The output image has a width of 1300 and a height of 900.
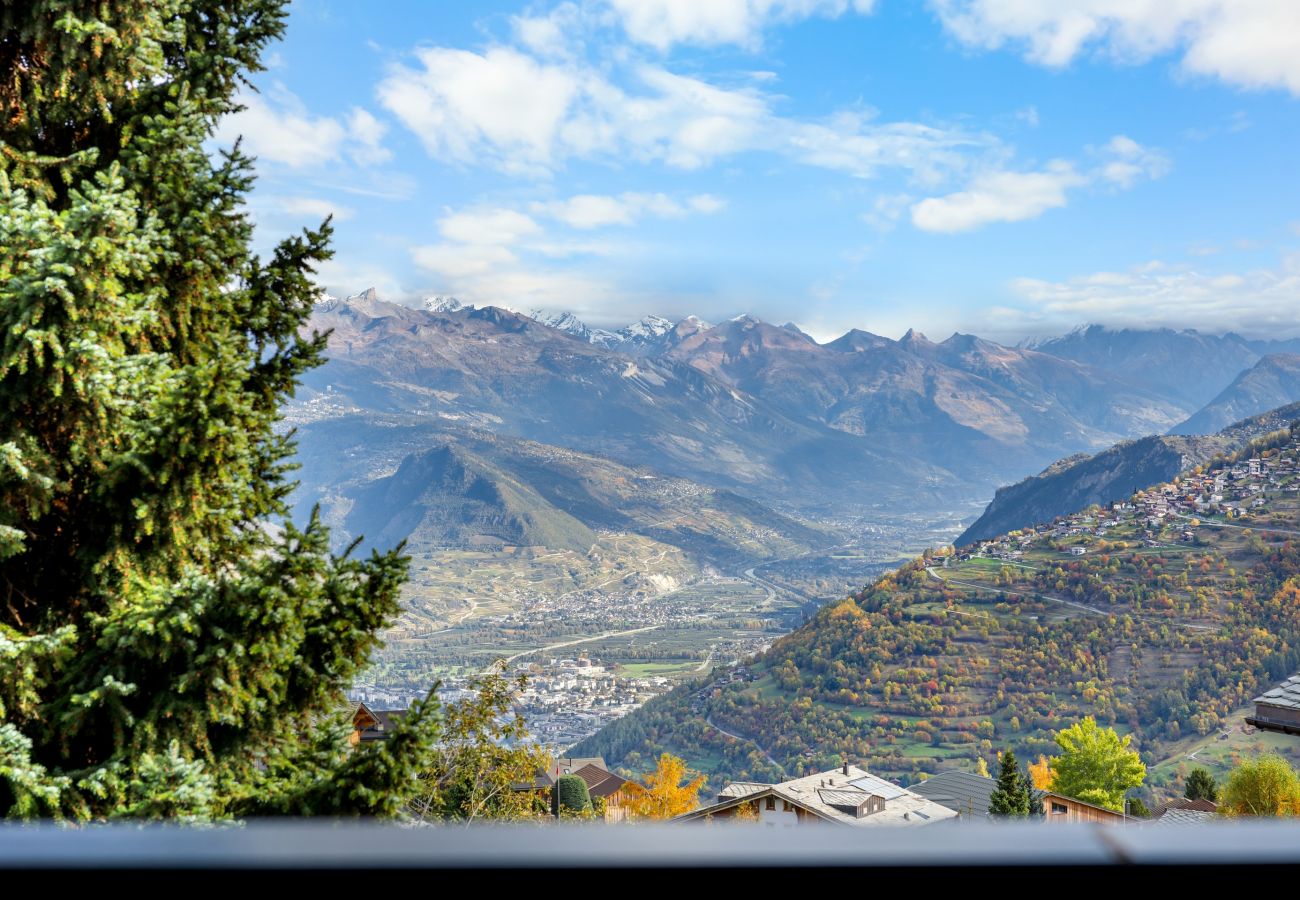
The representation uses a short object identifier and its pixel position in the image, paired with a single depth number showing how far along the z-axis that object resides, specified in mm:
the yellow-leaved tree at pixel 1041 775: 46981
